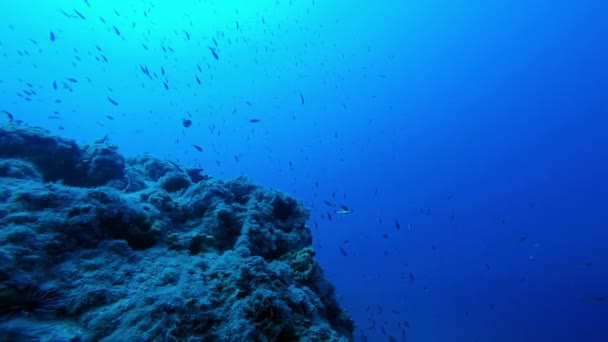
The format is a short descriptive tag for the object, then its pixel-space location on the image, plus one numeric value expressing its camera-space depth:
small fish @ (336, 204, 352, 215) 11.23
